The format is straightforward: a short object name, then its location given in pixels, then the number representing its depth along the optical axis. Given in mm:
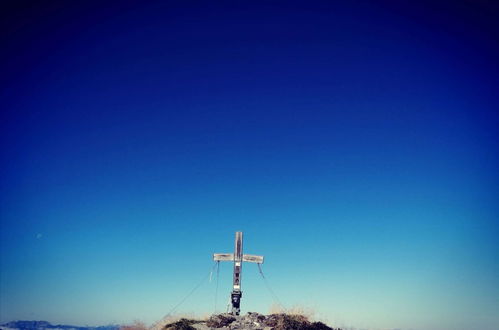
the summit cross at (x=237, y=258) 20250
